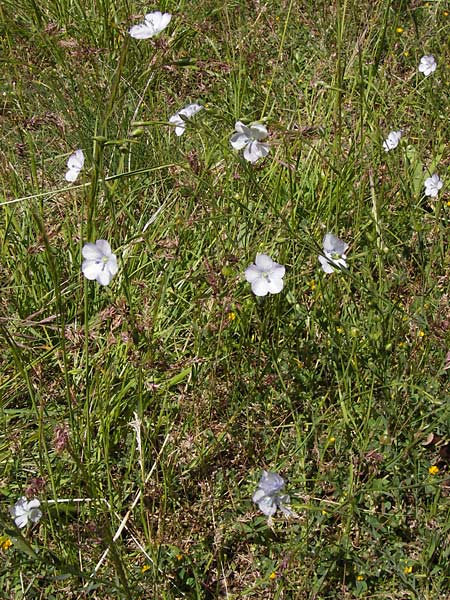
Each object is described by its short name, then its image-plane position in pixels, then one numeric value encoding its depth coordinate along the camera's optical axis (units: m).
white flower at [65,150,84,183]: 0.74
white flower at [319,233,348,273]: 0.68
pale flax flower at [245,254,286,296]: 0.68
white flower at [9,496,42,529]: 0.62
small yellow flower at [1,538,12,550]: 0.66
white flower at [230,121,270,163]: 0.67
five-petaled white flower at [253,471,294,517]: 0.62
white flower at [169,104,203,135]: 0.69
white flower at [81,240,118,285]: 0.65
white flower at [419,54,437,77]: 0.91
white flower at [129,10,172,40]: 0.72
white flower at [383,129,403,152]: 0.83
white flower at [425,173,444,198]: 0.82
